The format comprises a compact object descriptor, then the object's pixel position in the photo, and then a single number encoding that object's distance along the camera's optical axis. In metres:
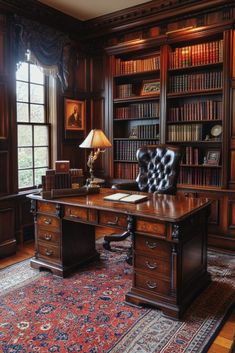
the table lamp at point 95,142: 3.03
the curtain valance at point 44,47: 3.66
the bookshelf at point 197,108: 3.67
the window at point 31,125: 3.95
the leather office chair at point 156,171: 3.43
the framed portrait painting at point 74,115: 4.47
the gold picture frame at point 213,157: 3.86
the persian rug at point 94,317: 1.98
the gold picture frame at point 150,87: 4.33
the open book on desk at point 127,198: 2.66
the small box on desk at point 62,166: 2.95
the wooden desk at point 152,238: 2.25
